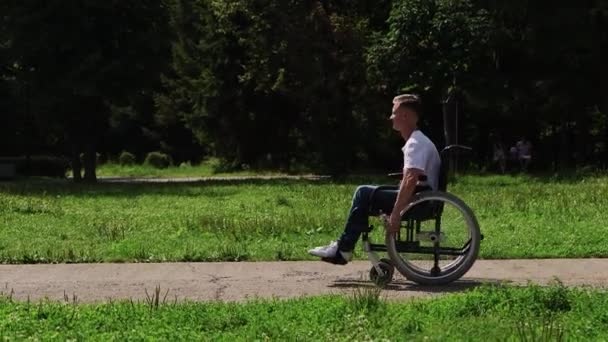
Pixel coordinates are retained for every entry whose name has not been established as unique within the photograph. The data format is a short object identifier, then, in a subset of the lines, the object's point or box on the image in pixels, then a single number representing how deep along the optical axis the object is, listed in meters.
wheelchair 7.67
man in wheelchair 7.72
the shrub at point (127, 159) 61.44
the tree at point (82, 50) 27.47
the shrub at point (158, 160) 58.75
